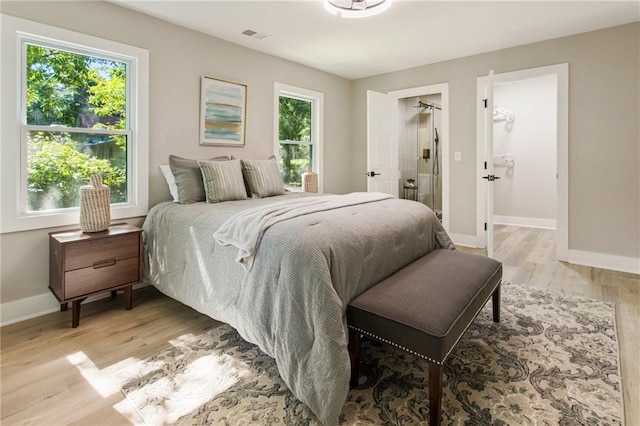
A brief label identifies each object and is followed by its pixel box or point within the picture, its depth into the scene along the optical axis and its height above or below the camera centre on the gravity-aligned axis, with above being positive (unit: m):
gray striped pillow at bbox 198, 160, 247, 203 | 2.92 +0.24
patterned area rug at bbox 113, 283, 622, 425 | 1.53 -0.87
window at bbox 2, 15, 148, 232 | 2.44 +0.67
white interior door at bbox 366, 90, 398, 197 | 4.70 +0.93
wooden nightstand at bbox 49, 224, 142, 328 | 2.33 -0.39
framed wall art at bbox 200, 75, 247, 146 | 3.56 +1.04
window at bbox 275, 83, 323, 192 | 4.51 +1.05
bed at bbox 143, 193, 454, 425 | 1.52 -0.35
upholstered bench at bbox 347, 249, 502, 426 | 1.41 -0.46
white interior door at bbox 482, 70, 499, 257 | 3.75 +0.58
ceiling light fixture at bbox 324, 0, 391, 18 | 2.74 +1.61
